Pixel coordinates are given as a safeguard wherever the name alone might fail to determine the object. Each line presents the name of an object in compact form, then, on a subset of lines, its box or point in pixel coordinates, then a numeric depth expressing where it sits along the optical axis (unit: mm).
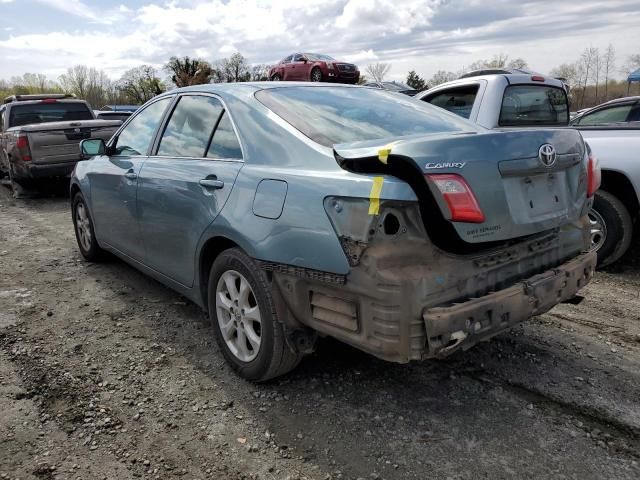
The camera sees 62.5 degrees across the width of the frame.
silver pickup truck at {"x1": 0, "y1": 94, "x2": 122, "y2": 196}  9070
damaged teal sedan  2268
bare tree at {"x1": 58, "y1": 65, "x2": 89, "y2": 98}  65906
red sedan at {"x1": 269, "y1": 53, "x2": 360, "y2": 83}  18266
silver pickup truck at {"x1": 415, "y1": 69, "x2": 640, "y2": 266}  4789
